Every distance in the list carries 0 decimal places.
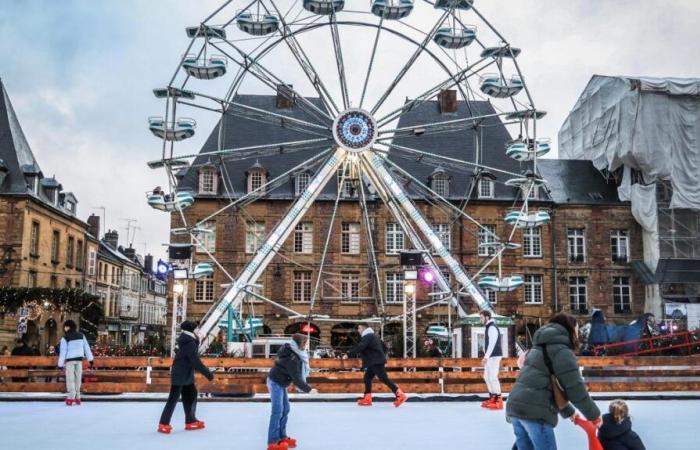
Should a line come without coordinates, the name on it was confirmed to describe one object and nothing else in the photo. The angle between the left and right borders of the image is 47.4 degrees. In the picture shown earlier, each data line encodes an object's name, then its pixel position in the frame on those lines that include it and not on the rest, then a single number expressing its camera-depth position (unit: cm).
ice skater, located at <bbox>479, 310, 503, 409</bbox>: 1444
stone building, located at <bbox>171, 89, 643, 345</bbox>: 3975
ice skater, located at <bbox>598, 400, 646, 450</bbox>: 628
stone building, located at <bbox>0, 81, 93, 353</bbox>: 3712
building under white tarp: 3819
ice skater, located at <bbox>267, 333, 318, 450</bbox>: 895
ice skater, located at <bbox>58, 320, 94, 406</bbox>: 1501
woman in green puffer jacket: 562
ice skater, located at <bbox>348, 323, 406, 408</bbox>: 1478
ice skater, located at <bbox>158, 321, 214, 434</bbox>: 1059
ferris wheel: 2352
